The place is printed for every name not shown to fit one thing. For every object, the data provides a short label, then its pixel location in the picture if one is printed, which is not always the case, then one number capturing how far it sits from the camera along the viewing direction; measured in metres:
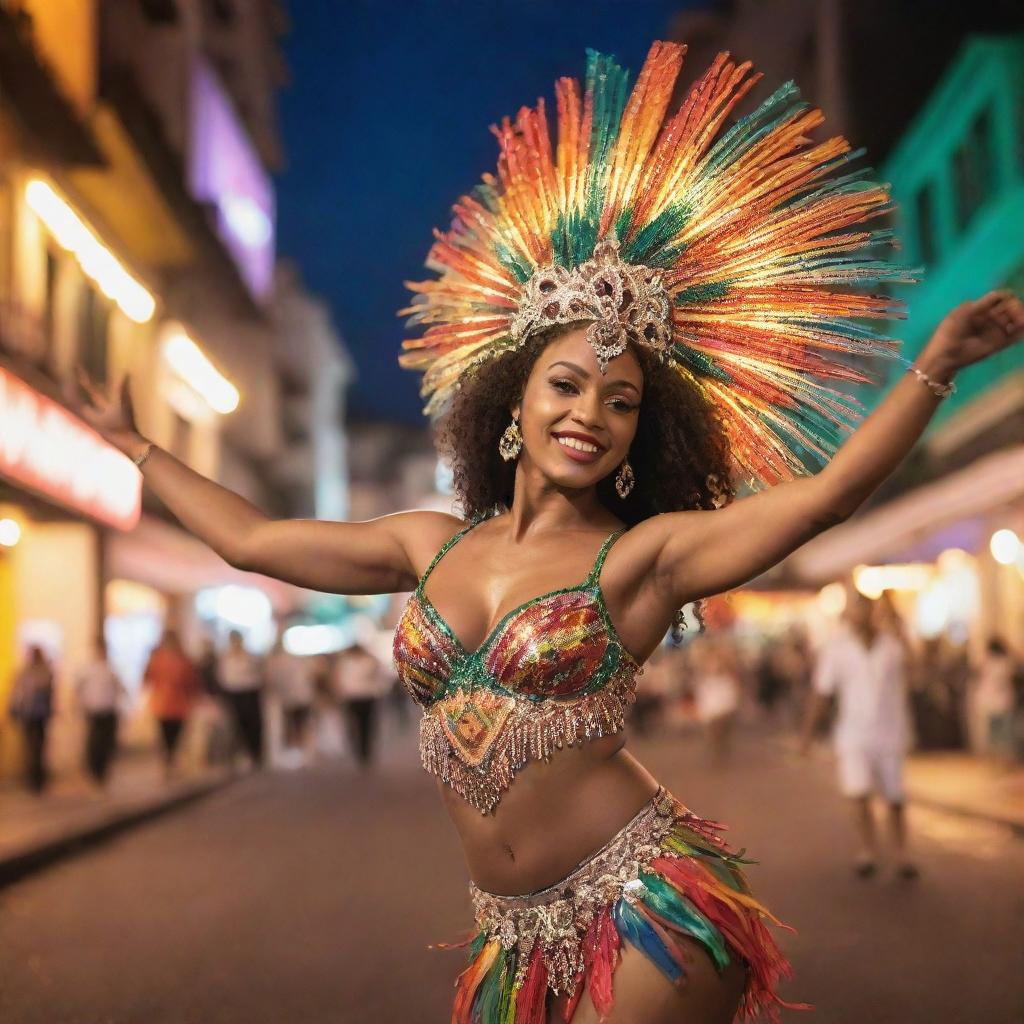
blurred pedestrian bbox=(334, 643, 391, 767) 20.25
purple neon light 30.88
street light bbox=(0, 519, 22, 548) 17.30
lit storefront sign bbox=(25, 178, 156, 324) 18.30
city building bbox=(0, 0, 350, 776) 17.14
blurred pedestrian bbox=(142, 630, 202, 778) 17.33
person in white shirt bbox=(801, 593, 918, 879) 10.28
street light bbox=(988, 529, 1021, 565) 17.94
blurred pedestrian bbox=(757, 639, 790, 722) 32.31
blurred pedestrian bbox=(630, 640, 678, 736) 28.80
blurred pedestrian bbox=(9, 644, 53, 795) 15.28
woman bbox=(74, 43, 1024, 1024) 2.99
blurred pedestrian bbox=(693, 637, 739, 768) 20.11
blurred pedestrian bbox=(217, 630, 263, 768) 19.12
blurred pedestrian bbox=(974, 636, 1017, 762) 17.47
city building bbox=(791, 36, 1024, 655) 20.55
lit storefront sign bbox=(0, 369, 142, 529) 14.94
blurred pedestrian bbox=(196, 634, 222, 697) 20.50
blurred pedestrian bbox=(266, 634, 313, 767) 21.69
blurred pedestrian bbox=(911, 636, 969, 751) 20.77
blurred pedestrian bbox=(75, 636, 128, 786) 15.96
